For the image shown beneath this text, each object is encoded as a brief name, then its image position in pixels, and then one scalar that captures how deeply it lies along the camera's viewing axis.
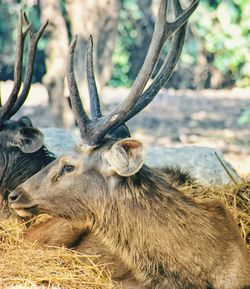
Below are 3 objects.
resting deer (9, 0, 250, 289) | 9.52
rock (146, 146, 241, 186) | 14.13
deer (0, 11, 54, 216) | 11.69
